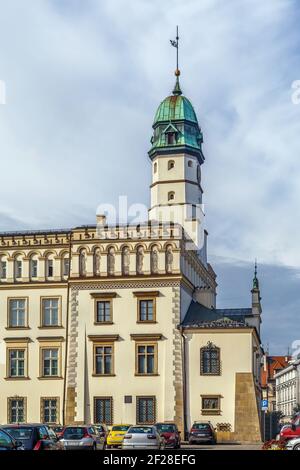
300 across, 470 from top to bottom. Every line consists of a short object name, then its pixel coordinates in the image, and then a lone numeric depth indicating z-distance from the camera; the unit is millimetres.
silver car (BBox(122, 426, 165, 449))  41250
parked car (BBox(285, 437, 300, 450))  38000
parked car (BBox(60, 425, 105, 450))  40312
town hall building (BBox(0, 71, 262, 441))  67000
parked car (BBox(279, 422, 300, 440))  43609
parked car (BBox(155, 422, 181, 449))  50188
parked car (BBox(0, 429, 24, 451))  27395
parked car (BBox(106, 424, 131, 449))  49750
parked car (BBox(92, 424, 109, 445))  47444
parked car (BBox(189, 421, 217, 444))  58500
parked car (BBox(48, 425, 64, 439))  54675
